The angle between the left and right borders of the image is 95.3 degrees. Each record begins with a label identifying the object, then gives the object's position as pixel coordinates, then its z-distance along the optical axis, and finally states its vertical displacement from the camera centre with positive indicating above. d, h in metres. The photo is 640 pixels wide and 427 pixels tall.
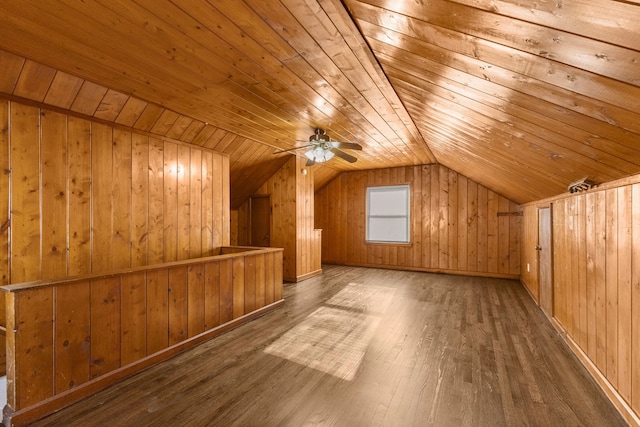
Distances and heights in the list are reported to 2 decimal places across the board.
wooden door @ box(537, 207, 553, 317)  3.57 -0.59
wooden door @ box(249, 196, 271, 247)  6.14 -0.09
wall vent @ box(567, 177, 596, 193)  2.25 +0.25
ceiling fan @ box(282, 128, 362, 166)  3.61 +0.86
